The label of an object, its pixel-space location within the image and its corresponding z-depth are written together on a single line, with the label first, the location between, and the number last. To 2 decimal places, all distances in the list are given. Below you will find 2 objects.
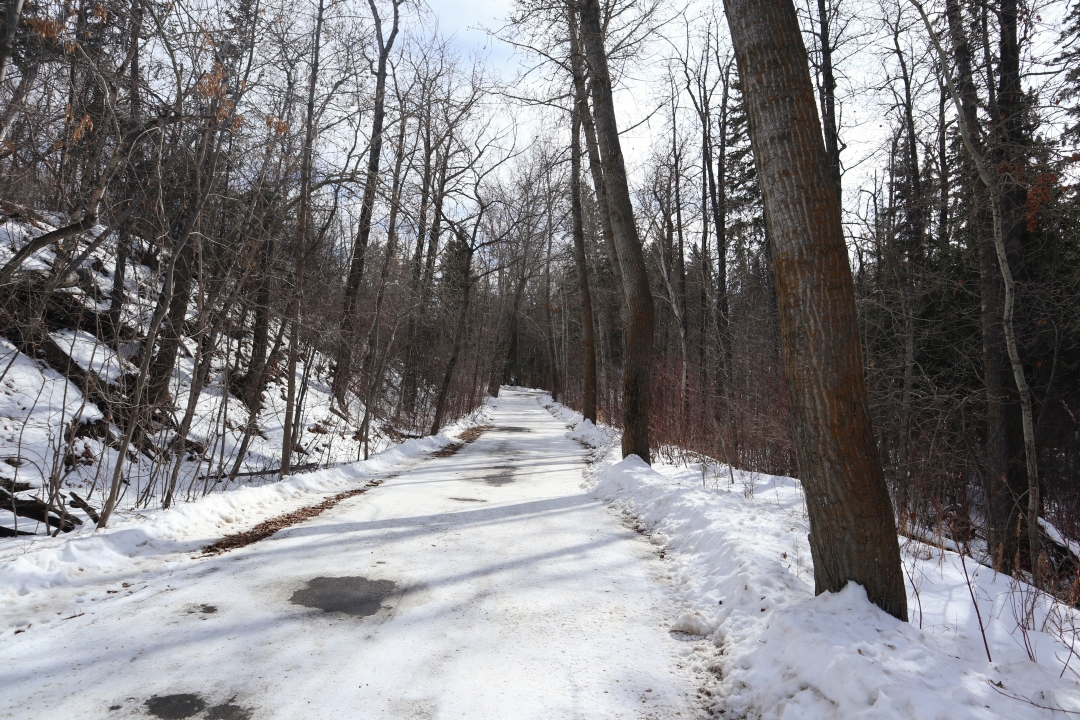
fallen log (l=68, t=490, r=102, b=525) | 5.77
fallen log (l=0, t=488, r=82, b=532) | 5.89
